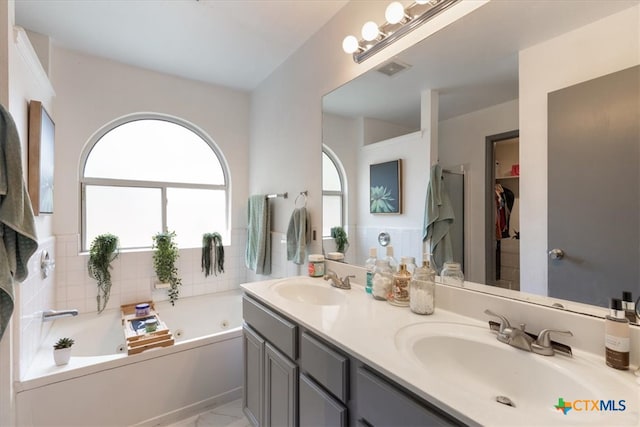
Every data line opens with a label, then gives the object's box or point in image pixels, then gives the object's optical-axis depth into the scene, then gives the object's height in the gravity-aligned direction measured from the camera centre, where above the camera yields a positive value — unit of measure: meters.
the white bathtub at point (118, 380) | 1.50 -1.03
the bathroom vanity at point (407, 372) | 0.65 -0.46
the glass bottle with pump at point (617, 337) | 0.72 -0.33
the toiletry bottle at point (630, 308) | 0.77 -0.27
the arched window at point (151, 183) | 2.50 +0.29
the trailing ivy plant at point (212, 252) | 2.83 -0.42
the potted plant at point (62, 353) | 1.58 -0.80
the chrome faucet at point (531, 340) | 0.82 -0.40
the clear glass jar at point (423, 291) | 1.13 -0.33
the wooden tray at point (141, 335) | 1.76 -0.84
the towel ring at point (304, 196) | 2.20 +0.13
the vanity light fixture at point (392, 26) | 1.24 +0.93
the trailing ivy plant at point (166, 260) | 2.55 -0.43
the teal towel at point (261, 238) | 2.60 -0.25
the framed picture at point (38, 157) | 1.64 +0.35
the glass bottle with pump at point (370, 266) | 1.46 -0.30
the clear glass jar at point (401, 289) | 1.24 -0.35
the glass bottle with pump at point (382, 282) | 1.34 -0.34
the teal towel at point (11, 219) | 1.08 -0.02
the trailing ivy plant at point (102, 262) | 2.30 -0.41
